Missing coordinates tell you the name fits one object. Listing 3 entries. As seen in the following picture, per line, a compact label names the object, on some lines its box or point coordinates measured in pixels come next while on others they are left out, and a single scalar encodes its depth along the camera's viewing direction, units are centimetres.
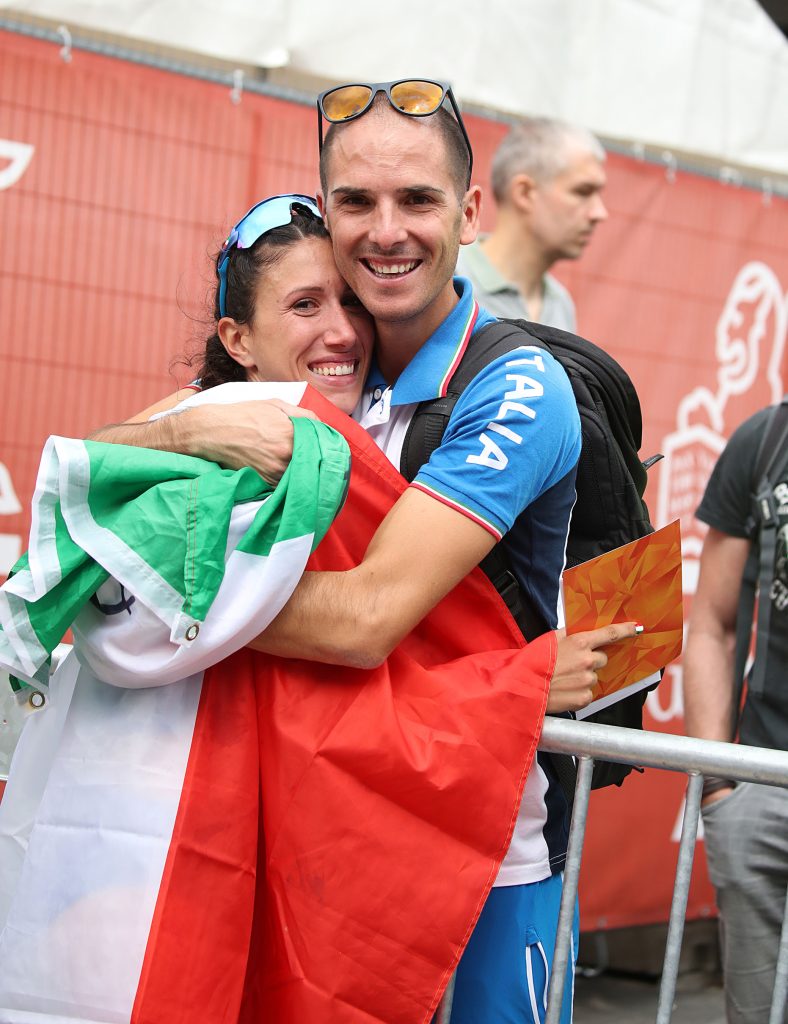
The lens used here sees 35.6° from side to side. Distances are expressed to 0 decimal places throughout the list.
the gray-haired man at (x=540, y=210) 439
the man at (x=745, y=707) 283
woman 177
